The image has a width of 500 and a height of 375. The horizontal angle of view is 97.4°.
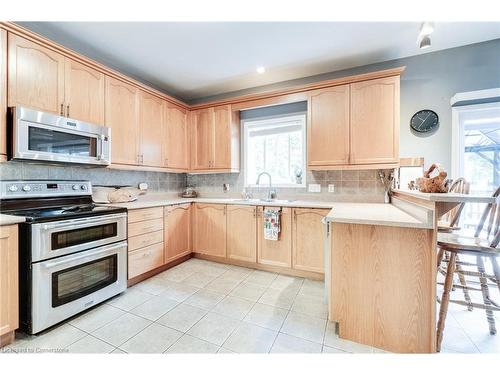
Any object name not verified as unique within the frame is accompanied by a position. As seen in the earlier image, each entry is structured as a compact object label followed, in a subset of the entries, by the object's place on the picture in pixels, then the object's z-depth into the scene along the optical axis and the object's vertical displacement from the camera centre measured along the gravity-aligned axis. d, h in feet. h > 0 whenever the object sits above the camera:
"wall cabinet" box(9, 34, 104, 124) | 5.76 +3.08
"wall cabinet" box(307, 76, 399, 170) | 7.93 +2.38
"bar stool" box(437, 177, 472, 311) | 5.78 -1.11
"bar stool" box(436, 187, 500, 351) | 4.64 -1.37
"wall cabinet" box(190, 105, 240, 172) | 10.86 +2.43
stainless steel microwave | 5.64 +1.41
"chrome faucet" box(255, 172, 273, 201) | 10.55 -0.11
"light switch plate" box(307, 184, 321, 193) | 9.87 -0.03
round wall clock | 8.14 +2.51
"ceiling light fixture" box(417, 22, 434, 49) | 5.61 +4.06
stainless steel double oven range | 5.16 -1.68
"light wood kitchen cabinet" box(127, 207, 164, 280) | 7.70 -1.99
